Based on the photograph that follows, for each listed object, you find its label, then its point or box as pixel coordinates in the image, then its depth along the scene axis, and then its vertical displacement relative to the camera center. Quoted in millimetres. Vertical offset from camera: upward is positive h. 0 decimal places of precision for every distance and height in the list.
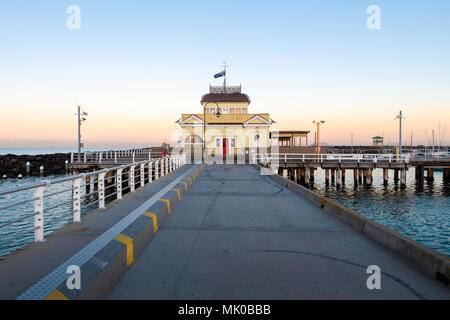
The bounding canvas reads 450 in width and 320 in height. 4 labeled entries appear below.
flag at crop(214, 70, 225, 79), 44750 +11906
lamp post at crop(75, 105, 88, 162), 33878 +4030
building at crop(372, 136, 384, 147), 96250 +3471
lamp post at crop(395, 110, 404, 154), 41103 +3940
